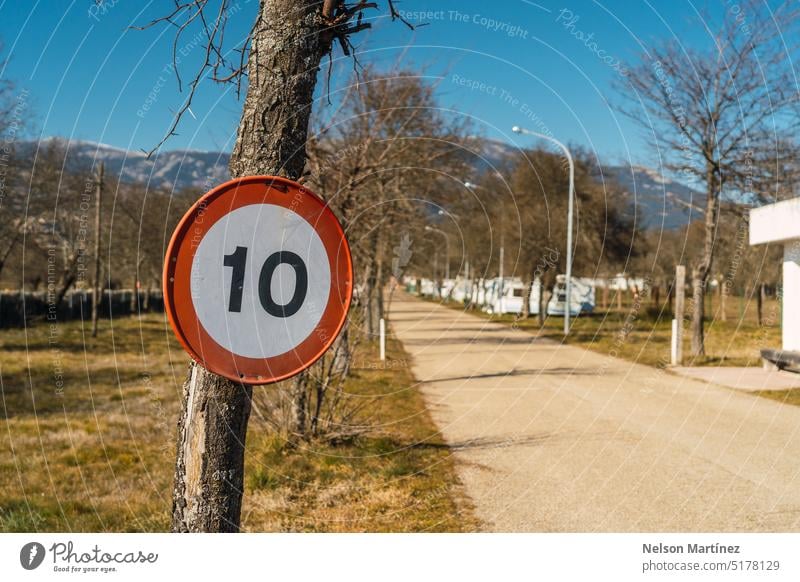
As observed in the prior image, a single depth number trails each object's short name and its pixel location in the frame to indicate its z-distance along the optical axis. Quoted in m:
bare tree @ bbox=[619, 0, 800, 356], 13.09
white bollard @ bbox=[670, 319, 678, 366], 17.35
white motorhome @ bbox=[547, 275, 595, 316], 40.10
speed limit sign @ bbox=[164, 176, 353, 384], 2.42
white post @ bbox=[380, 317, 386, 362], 13.70
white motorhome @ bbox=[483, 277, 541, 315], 42.03
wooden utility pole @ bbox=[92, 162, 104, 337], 24.90
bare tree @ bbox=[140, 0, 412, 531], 2.80
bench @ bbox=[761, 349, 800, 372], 15.02
